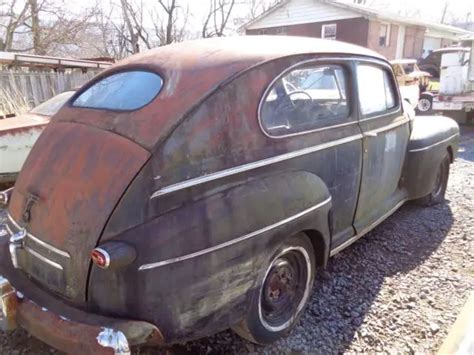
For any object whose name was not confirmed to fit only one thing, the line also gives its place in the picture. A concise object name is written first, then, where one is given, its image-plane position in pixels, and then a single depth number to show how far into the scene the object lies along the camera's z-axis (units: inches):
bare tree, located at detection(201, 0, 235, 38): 1008.9
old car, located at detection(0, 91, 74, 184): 214.5
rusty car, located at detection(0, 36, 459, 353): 82.0
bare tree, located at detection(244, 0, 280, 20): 1152.5
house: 931.3
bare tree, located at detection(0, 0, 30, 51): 664.4
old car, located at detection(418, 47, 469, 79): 962.1
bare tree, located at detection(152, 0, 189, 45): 931.3
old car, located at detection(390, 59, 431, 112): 534.3
